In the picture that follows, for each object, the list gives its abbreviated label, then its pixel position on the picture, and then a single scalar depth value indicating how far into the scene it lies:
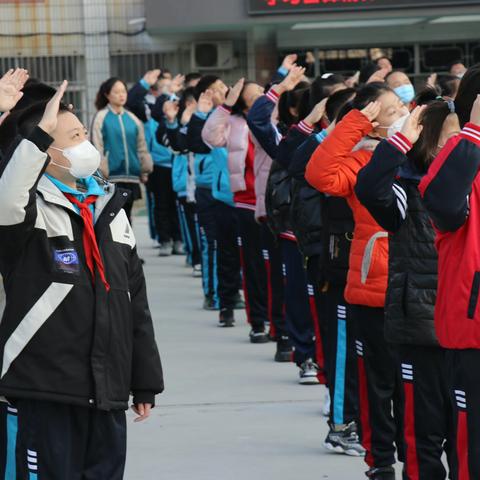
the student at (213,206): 11.89
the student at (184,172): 14.45
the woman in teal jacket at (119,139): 14.63
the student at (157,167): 17.59
